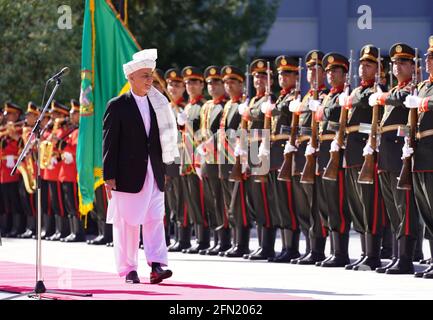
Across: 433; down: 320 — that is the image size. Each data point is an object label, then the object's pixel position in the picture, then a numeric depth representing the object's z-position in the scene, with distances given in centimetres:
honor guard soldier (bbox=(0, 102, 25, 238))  2039
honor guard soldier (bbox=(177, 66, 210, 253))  1595
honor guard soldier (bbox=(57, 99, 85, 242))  1880
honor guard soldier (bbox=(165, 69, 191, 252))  1631
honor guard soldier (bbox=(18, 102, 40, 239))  1995
